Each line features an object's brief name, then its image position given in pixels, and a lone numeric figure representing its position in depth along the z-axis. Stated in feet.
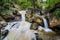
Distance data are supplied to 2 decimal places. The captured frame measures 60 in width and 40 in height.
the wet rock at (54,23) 12.42
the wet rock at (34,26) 14.05
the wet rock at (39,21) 14.65
